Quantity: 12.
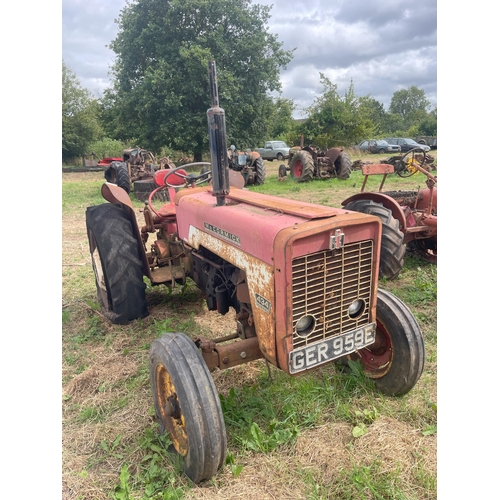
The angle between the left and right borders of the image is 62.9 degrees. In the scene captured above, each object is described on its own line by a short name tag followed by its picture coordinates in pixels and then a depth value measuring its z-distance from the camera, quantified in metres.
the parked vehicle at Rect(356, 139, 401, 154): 27.81
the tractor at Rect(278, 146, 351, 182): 13.90
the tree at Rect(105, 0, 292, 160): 19.66
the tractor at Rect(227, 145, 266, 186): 13.70
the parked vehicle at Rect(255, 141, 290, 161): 25.92
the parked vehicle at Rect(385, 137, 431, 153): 28.22
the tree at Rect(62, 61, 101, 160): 30.59
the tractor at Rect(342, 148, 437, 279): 4.51
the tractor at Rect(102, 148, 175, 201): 11.10
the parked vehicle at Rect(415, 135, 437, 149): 30.84
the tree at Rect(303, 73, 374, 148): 27.78
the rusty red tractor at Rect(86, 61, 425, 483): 1.99
